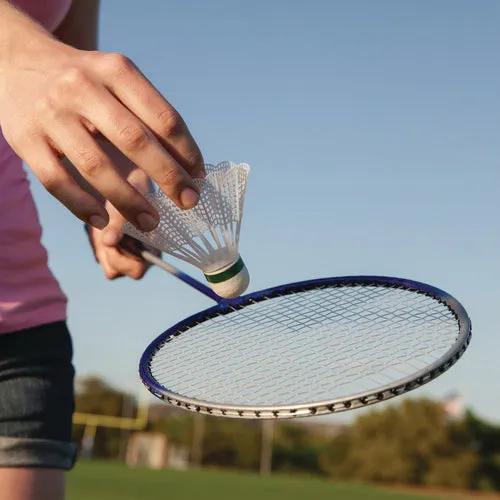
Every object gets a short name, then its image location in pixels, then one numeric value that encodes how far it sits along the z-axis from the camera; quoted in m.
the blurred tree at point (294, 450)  28.43
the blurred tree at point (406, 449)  24.88
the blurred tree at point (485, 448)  24.86
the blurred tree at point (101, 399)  33.75
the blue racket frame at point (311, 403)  1.13
